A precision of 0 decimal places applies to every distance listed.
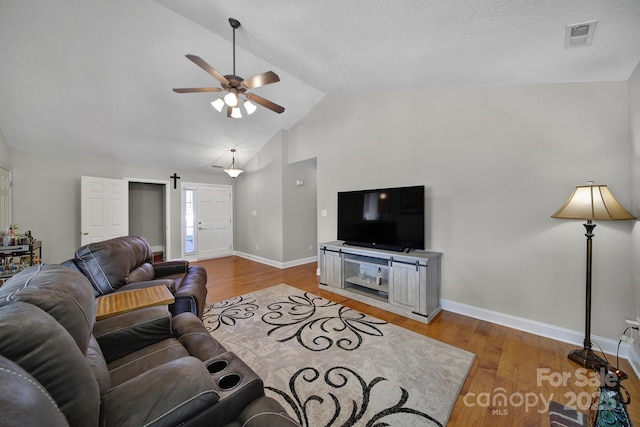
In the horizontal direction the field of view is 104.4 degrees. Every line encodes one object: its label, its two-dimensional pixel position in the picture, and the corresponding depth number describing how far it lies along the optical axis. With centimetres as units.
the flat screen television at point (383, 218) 320
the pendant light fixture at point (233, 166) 546
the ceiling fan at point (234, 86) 253
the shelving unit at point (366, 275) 340
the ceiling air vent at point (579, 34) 172
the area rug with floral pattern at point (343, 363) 164
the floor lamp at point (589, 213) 196
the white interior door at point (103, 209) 477
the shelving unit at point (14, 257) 322
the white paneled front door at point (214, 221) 638
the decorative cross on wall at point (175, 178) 597
